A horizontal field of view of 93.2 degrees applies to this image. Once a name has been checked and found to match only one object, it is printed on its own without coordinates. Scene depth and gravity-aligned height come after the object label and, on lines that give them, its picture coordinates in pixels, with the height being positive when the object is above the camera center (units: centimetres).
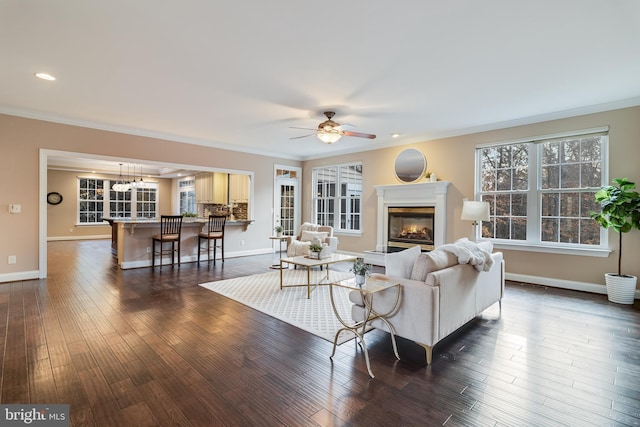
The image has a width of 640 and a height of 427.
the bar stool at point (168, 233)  617 -52
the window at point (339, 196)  774 +37
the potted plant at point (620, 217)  401 -6
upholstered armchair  581 -61
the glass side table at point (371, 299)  249 -78
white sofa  247 -73
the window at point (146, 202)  1213 +25
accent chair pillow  622 -53
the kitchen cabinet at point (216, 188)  962 +67
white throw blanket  288 -43
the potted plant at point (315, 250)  462 -62
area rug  328 -122
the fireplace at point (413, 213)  604 -5
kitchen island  612 -70
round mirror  645 +99
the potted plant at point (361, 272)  258 -53
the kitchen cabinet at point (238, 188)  881 +62
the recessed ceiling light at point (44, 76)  355 +156
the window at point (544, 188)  471 +40
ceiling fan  447 +116
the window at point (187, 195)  1142 +54
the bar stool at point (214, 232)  669 -53
